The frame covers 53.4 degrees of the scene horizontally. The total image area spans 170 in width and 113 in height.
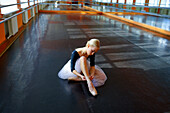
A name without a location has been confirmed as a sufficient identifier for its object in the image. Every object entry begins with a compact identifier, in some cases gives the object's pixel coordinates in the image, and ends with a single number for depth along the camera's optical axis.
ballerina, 1.74
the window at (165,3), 9.34
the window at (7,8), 3.40
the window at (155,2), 10.24
